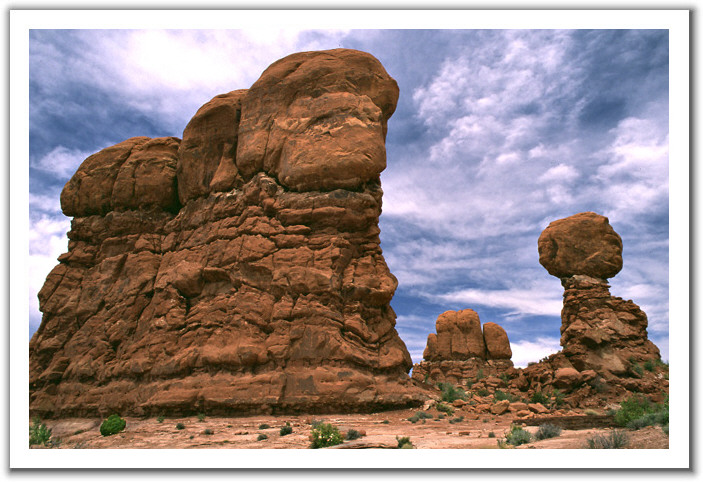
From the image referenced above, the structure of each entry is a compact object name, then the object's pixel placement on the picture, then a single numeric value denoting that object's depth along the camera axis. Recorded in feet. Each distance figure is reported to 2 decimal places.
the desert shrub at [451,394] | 59.98
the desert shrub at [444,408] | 50.14
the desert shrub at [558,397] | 66.44
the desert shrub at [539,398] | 68.90
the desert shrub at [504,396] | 70.39
